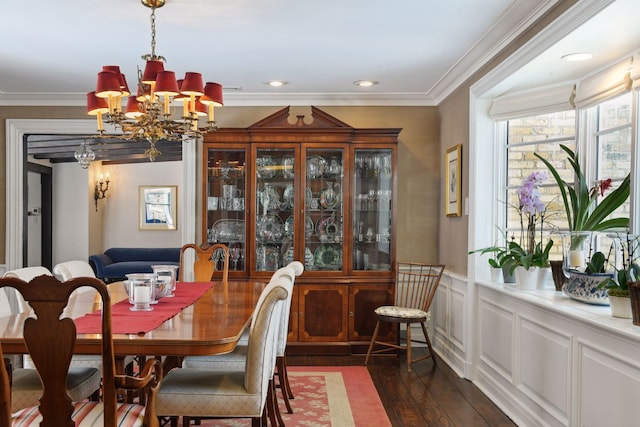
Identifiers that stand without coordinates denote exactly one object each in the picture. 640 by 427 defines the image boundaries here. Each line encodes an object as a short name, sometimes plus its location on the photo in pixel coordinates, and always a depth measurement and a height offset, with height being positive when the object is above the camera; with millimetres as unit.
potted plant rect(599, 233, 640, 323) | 2354 -332
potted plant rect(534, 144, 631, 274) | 2809 -27
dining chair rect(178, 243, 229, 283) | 4176 -459
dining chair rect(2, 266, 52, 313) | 2904 -409
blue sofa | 8852 -961
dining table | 1962 -511
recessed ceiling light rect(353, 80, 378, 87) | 4617 +1098
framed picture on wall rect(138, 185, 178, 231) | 9930 -24
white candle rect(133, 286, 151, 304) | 2545 -426
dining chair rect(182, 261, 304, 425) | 2811 -823
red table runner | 2121 -499
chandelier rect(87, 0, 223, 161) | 2703 +579
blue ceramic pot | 2699 -416
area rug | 3129 -1282
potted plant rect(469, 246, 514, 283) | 3578 -388
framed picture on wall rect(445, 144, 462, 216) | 4348 +232
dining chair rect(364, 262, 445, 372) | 4254 -845
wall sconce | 9781 +307
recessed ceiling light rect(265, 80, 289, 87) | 4641 +1099
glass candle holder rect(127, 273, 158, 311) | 2547 -426
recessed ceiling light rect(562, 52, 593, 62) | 2936 +858
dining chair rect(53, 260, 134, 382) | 2594 -514
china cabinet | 4797 -48
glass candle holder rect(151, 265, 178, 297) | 2884 -410
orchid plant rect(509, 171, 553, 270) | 3309 -89
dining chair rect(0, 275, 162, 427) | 1674 -468
